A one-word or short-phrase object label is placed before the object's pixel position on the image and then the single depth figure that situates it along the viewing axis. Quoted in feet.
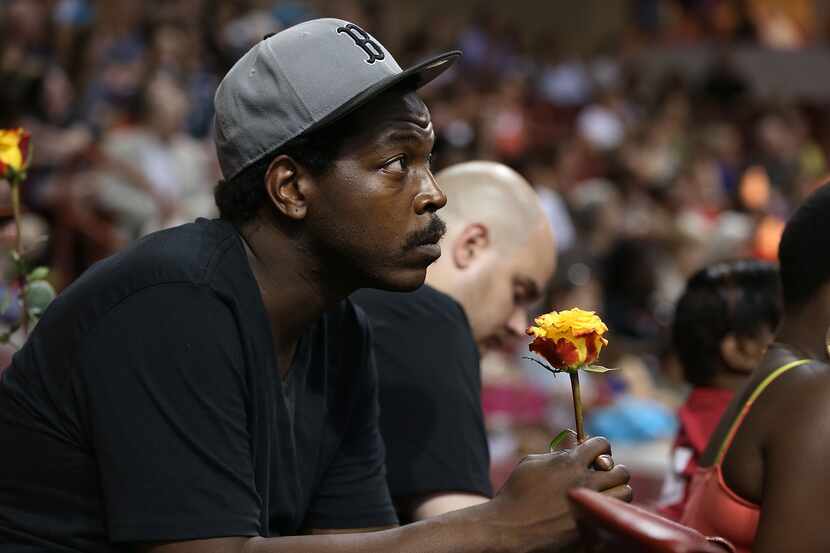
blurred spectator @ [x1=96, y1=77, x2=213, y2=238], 45.78
